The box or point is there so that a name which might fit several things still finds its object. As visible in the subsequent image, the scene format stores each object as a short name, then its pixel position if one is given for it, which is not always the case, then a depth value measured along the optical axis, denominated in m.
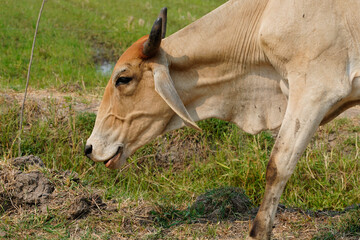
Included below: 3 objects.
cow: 6.07
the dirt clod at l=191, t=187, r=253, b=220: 7.75
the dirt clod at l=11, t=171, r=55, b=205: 7.66
